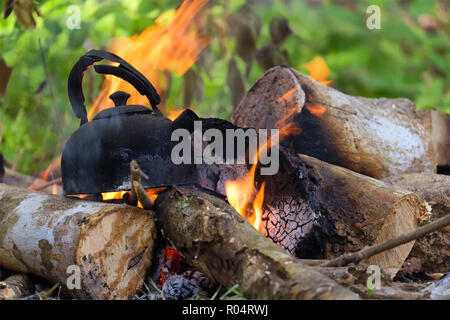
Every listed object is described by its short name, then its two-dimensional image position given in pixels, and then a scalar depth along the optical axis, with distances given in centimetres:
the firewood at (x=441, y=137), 338
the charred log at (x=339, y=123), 286
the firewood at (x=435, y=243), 263
